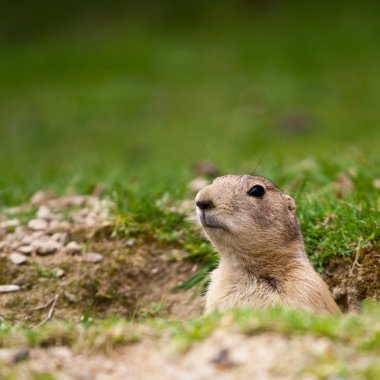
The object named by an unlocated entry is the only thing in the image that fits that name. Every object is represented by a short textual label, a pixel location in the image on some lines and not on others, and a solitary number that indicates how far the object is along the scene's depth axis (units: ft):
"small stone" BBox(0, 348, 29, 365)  26.04
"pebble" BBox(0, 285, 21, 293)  42.27
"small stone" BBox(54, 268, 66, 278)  42.86
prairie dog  36.14
